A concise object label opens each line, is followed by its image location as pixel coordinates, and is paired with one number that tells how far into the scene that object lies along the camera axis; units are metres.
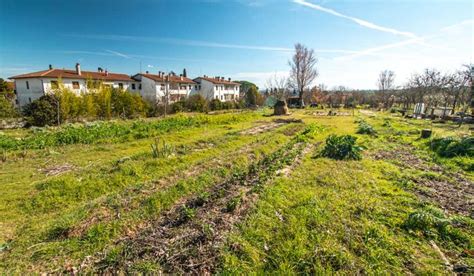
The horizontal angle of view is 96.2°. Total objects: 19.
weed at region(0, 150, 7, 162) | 8.40
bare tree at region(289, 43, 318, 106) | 43.81
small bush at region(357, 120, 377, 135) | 14.08
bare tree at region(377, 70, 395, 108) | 49.66
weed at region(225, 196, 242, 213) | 4.44
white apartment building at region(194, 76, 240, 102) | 50.09
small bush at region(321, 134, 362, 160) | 8.42
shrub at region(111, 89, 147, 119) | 24.28
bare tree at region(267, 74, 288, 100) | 40.15
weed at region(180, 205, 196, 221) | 4.17
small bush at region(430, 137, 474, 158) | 8.59
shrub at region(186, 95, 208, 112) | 33.31
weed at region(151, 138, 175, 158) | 8.32
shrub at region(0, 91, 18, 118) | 18.43
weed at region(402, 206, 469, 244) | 3.76
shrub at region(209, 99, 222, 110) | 37.50
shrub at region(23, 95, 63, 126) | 17.58
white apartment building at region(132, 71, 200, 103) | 39.50
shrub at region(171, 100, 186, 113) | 31.16
